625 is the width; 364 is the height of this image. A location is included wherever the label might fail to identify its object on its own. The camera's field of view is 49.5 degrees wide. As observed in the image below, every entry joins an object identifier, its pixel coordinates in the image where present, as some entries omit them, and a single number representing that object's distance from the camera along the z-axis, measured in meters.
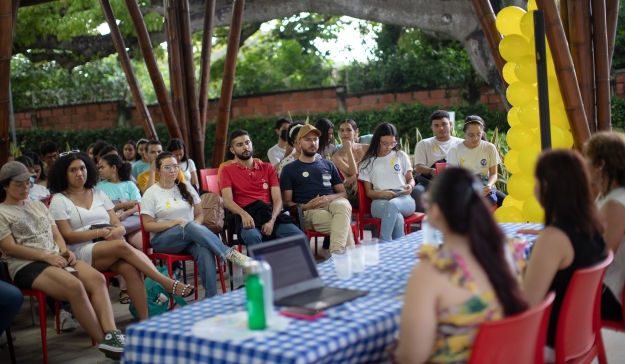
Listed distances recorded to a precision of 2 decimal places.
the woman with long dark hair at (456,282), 1.98
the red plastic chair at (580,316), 2.39
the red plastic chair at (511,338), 1.90
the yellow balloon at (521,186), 4.75
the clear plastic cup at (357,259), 2.88
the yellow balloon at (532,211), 4.44
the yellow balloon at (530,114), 4.73
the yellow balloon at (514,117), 4.93
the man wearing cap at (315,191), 5.51
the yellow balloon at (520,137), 4.84
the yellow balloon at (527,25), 4.56
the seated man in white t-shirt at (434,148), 6.64
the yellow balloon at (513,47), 4.74
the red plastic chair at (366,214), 5.90
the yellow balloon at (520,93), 4.84
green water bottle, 2.13
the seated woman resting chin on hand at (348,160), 6.52
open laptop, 2.40
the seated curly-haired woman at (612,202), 3.03
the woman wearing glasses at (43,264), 3.91
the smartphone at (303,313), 2.21
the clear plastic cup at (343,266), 2.79
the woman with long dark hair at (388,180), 5.74
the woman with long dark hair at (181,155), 6.68
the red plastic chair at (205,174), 6.10
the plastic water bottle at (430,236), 3.22
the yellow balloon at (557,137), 4.57
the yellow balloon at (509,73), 5.00
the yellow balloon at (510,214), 4.93
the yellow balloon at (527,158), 4.66
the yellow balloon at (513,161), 4.98
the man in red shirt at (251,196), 5.24
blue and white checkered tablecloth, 1.97
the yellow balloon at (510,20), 4.85
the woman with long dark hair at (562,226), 2.44
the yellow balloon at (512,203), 4.96
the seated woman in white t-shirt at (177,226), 4.80
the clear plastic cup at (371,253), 3.04
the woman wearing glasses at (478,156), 6.30
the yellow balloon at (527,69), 4.71
